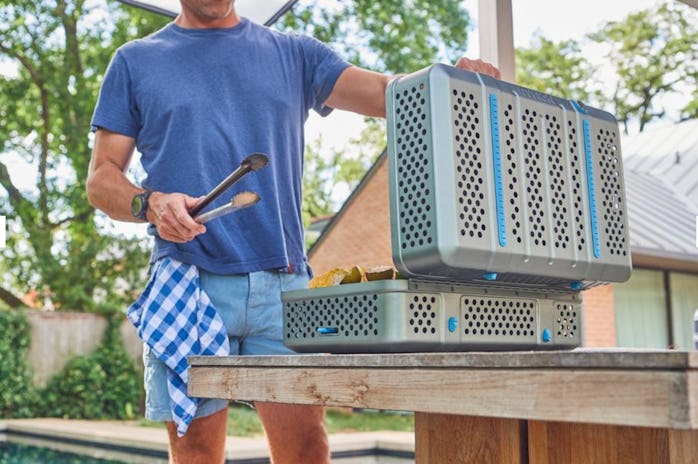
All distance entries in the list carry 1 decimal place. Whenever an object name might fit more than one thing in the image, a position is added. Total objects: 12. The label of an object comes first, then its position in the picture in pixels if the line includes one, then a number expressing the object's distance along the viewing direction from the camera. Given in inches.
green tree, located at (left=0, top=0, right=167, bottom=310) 391.9
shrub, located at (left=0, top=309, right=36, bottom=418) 358.3
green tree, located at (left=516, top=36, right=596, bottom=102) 485.1
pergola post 77.7
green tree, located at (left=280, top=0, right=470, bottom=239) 428.8
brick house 300.7
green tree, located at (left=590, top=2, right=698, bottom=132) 445.7
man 54.9
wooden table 24.9
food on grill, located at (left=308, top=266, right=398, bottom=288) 39.1
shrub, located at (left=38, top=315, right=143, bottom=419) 373.1
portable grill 34.0
